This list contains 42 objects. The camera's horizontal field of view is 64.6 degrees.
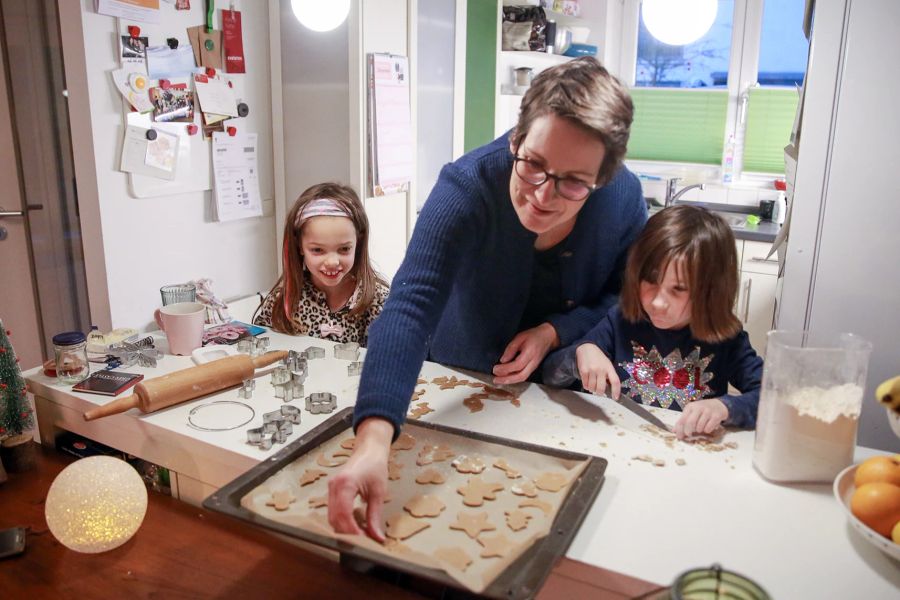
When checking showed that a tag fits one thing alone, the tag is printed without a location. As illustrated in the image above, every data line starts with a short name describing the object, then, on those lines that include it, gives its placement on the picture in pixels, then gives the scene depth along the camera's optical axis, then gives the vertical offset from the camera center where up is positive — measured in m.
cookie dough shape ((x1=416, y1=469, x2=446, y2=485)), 0.98 -0.49
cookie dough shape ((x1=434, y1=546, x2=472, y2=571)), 0.80 -0.49
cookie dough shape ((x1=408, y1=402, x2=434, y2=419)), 1.20 -0.49
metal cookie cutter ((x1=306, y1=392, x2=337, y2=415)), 1.20 -0.48
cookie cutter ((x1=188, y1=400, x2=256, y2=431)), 1.16 -0.50
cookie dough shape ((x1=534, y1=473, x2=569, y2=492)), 0.95 -0.48
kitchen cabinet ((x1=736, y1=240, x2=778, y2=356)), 3.09 -0.74
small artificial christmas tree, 1.22 -0.50
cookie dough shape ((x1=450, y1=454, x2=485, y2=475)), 1.00 -0.49
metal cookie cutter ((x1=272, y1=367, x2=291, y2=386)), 1.31 -0.48
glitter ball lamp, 0.95 -0.52
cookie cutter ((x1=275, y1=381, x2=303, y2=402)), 1.26 -0.48
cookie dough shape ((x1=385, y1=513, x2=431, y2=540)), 0.86 -0.49
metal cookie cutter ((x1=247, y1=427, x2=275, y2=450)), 1.08 -0.49
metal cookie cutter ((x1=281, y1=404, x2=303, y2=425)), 1.16 -0.48
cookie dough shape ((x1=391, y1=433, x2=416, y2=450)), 1.07 -0.49
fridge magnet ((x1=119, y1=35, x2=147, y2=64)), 1.94 +0.16
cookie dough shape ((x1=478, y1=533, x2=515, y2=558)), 0.82 -0.49
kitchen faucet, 3.62 -0.37
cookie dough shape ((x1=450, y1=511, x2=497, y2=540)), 0.86 -0.49
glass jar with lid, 1.32 -0.45
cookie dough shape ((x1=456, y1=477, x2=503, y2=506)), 0.93 -0.49
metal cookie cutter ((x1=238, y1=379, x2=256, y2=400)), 1.28 -0.49
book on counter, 1.29 -0.49
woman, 0.97 -0.24
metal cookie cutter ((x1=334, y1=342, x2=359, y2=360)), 1.47 -0.48
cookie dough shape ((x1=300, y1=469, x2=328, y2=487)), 0.97 -0.49
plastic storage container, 0.96 -0.38
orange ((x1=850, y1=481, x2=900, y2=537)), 0.82 -0.44
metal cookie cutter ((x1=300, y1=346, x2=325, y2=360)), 1.47 -0.49
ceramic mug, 1.47 -0.44
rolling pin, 1.19 -0.47
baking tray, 0.77 -0.48
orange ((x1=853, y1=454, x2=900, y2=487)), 0.85 -0.42
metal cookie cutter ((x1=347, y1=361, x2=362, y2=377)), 1.37 -0.48
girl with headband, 1.76 -0.40
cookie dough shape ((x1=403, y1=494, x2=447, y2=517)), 0.91 -0.49
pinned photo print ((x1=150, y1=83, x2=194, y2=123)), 2.04 +0.01
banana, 0.86 -0.33
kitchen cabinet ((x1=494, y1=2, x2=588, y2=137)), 3.35 +0.18
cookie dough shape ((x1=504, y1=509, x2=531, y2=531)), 0.87 -0.49
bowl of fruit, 0.81 -0.44
